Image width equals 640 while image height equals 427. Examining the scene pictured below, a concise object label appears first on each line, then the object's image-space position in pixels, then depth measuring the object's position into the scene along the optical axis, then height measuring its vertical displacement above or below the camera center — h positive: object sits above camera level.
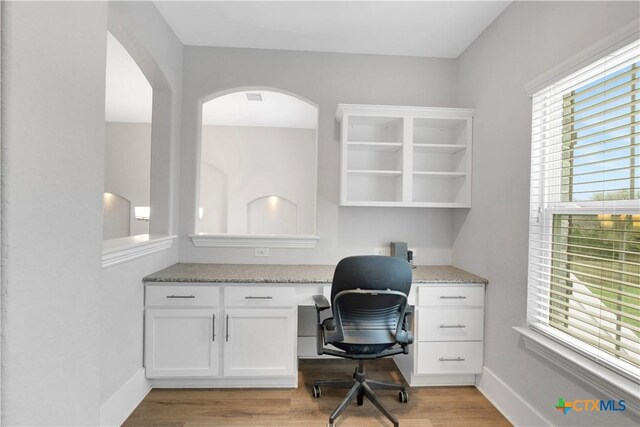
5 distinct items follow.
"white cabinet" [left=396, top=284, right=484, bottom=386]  2.27 -0.82
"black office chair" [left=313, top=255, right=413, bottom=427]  1.84 -0.59
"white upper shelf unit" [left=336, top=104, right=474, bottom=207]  2.58 +0.50
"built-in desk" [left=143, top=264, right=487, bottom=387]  2.17 -0.79
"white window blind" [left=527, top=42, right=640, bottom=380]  1.35 +0.02
